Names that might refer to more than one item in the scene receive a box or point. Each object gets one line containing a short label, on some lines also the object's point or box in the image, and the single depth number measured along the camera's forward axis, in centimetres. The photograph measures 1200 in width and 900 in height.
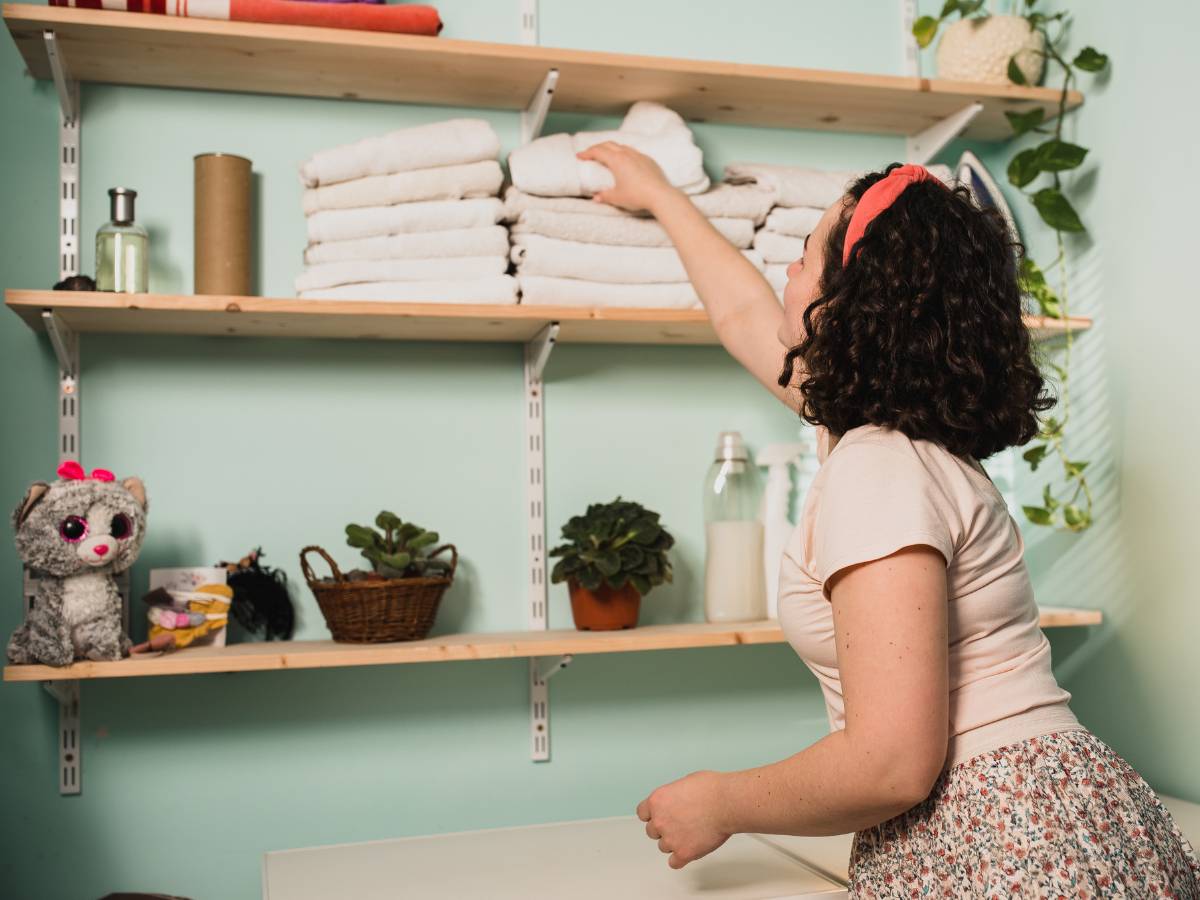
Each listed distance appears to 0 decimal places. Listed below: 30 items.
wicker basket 154
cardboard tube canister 160
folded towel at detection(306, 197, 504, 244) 163
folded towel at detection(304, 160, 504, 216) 163
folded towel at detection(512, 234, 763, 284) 168
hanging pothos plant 180
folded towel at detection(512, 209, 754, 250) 168
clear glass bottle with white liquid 178
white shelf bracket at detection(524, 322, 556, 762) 180
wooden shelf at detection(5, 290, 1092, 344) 149
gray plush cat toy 141
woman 87
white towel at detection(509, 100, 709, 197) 169
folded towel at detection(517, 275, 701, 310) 167
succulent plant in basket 158
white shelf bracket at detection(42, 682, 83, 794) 161
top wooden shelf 155
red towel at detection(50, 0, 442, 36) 153
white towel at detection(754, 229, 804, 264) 179
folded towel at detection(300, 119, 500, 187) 162
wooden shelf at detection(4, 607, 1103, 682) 143
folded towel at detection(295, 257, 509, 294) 162
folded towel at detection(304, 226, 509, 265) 163
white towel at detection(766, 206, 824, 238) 180
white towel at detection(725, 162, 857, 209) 180
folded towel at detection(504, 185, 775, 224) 169
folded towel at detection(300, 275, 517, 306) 161
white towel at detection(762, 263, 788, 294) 179
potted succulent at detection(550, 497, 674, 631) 166
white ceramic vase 186
